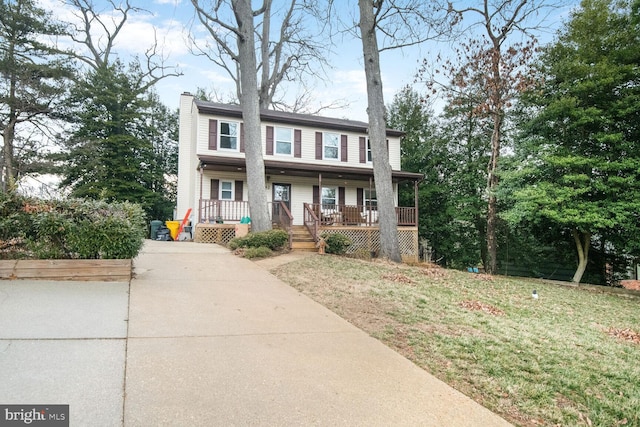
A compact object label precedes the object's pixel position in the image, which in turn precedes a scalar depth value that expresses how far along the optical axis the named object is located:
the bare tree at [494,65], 14.20
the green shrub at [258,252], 9.80
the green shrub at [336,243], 12.21
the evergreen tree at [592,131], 11.55
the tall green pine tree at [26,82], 18.50
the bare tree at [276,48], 13.82
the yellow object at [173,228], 16.22
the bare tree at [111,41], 24.80
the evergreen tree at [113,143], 21.20
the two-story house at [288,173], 15.45
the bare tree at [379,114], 11.91
